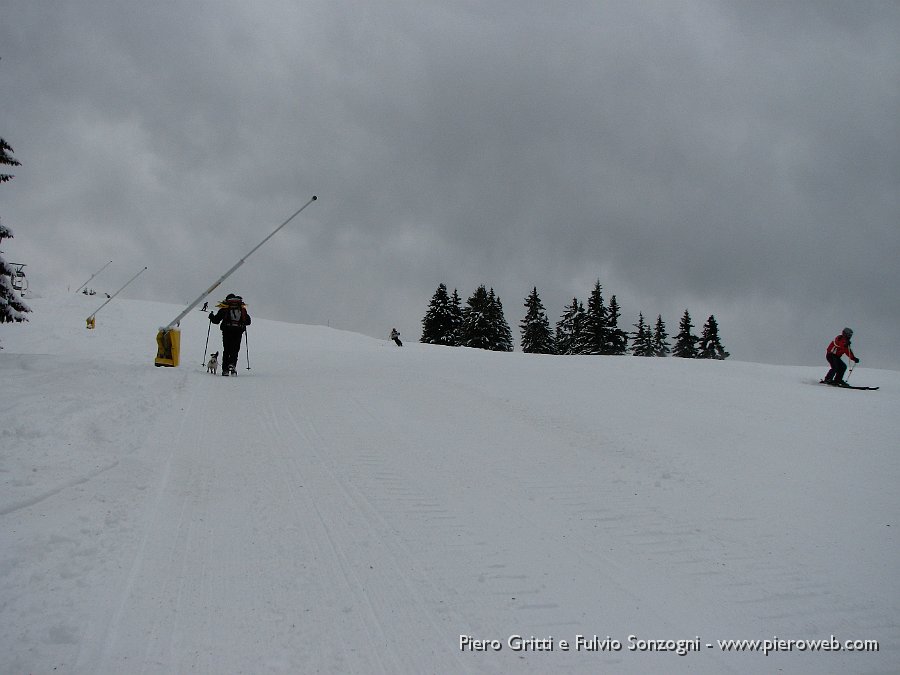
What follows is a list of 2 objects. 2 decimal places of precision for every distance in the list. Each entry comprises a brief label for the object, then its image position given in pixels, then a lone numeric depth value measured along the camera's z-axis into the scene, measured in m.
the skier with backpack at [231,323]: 13.06
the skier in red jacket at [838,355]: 14.39
